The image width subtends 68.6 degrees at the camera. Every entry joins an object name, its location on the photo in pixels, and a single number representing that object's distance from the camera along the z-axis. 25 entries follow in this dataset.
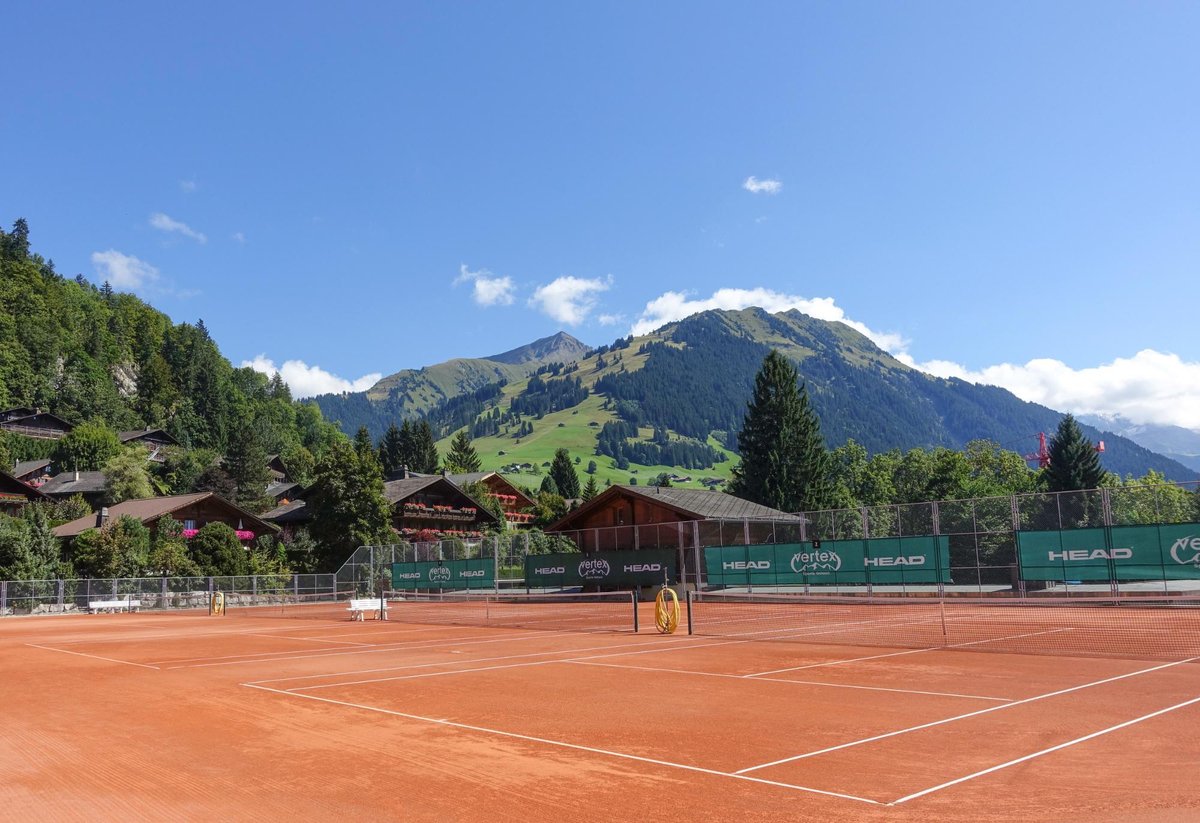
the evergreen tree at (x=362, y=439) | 100.06
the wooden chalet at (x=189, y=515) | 62.12
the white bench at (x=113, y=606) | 44.12
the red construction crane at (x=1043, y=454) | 112.44
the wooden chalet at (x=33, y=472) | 100.94
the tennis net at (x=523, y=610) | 27.99
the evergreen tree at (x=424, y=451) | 132.62
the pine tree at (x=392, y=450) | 134.62
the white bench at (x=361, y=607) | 33.59
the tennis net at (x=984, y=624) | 17.75
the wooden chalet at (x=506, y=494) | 98.25
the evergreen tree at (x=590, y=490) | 124.00
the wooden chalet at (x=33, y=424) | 117.25
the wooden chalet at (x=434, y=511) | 74.71
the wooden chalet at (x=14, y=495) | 76.12
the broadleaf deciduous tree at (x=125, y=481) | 86.62
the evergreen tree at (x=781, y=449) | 75.25
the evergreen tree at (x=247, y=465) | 107.81
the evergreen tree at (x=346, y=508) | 61.78
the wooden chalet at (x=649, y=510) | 48.97
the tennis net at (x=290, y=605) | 40.19
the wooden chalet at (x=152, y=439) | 123.88
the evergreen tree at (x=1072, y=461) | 78.00
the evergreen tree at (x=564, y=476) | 141.12
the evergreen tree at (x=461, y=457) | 140.50
